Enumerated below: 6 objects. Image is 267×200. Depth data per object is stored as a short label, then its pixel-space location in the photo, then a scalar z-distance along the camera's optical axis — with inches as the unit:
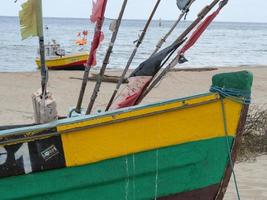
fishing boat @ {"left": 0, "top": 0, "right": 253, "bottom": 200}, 145.4
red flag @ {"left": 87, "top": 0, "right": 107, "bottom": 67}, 182.1
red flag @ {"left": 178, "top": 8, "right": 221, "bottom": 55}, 169.0
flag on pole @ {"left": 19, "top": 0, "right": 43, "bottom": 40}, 157.9
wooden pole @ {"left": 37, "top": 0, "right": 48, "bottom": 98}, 157.8
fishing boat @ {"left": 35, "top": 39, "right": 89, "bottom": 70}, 888.9
